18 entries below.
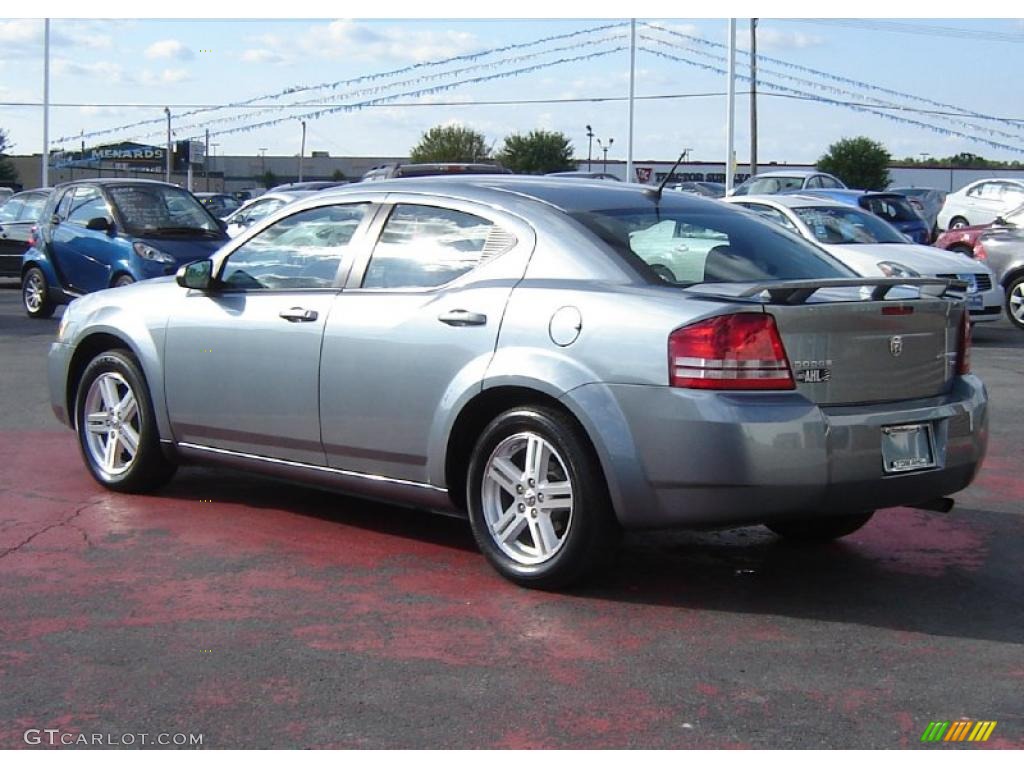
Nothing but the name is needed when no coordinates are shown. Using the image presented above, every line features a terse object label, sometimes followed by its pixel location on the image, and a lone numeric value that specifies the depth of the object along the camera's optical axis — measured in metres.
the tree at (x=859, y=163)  81.62
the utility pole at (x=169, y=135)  73.70
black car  22.75
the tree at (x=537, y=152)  86.31
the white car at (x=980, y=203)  29.22
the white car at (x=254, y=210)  19.12
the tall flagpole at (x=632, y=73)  46.21
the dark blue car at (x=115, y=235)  15.97
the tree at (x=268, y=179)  101.75
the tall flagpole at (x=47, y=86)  46.97
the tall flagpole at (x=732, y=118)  35.63
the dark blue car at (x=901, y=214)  26.06
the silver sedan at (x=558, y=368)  5.13
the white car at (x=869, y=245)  15.64
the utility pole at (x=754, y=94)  51.16
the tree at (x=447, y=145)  102.88
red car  19.00
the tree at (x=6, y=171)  88.70
